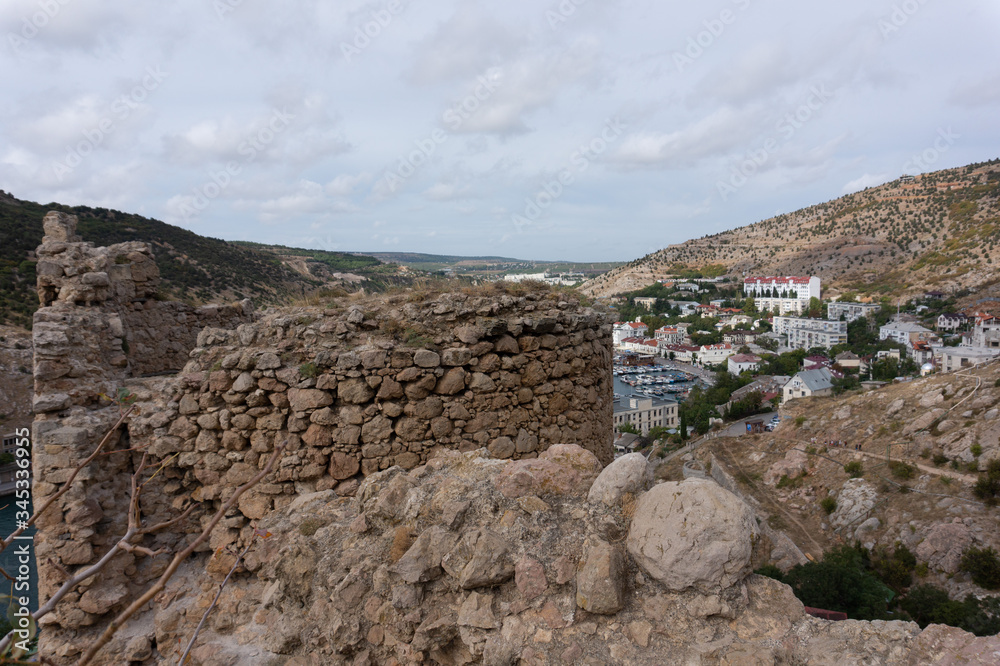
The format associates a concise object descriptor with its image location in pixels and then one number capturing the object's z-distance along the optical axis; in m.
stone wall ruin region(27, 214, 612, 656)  4.75
